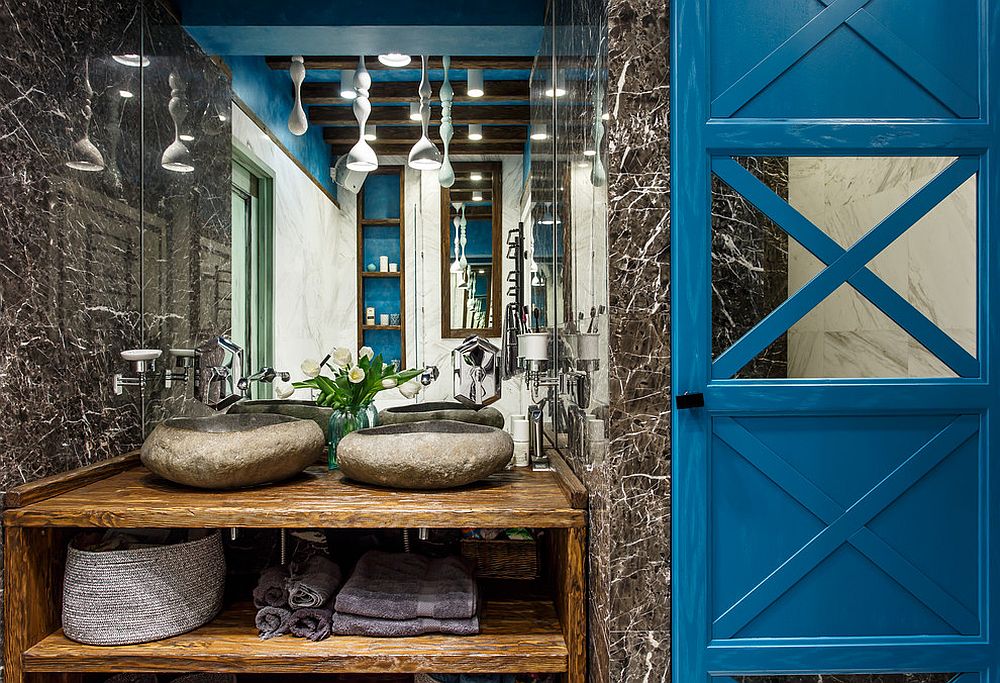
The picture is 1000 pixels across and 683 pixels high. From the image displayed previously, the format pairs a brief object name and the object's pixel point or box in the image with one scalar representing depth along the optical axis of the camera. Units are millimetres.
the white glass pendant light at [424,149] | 2049
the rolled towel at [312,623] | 1474
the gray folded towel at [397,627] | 1470
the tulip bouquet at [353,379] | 1891
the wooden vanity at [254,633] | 1386
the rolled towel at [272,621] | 1485
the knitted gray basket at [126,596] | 1422
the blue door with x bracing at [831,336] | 1257
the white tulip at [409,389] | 1964
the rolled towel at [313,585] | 1536
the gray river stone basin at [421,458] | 1508
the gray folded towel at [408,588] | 1500
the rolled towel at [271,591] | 1542
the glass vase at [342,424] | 1849
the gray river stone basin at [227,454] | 1493
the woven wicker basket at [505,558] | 1820
